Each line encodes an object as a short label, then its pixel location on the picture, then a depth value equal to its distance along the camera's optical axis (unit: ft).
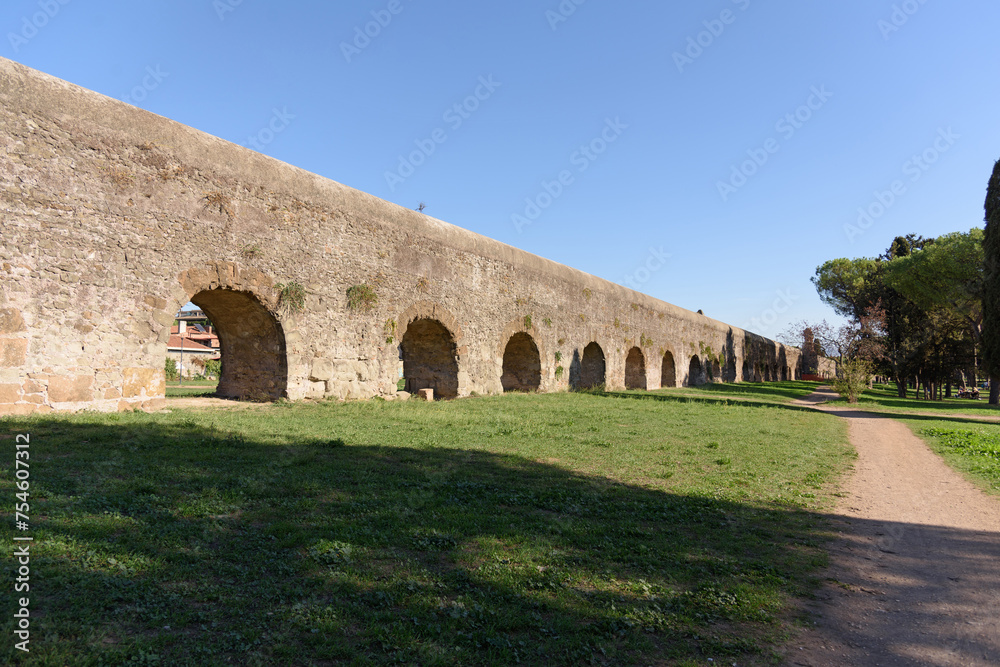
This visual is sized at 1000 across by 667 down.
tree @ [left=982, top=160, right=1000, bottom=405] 49.57
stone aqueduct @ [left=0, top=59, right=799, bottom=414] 24.29
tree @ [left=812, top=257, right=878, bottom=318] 113.09
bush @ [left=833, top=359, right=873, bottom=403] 69.05
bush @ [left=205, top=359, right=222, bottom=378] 100.60
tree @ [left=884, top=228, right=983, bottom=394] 77.51
